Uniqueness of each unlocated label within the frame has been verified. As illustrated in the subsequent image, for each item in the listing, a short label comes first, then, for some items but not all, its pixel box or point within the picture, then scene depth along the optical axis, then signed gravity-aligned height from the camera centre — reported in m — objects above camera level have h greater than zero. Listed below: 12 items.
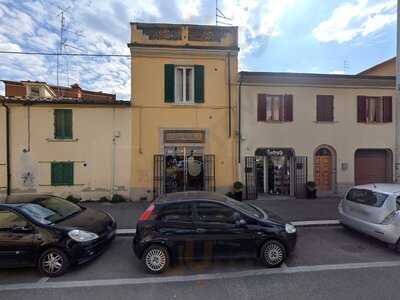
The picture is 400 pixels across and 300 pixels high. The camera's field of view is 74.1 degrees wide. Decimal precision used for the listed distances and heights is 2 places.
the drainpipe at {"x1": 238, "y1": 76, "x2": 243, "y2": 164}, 12.17 +1.22
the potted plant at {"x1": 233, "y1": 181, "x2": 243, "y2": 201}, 11.64 -1.82
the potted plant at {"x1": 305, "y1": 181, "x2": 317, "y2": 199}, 12.03 -1.84
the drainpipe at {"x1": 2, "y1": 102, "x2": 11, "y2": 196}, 11.28 +0.07
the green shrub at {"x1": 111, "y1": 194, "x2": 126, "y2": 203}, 11.51 -2.16
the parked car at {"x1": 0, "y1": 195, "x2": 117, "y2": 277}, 4.82 -1.68
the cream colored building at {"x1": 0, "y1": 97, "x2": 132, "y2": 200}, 11.39 +0.10
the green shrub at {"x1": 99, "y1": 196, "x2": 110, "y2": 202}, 11.58 -2.18
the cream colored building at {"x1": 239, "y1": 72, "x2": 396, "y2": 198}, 12.27 +0.91
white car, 5.65 -1.42
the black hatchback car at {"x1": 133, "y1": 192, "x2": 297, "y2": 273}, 4.98 -1.62
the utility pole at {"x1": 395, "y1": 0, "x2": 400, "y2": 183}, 8.14 +1.27
